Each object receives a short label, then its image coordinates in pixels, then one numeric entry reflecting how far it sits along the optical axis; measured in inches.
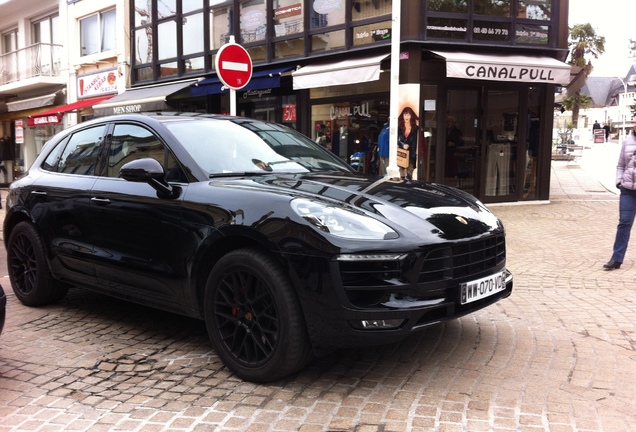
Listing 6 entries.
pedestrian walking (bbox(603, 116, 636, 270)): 265.7
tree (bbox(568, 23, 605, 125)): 2124.8
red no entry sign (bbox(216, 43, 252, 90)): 316.5
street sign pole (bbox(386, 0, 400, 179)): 369.7
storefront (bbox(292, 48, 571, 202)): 471.8
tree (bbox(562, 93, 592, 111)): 2229.3
